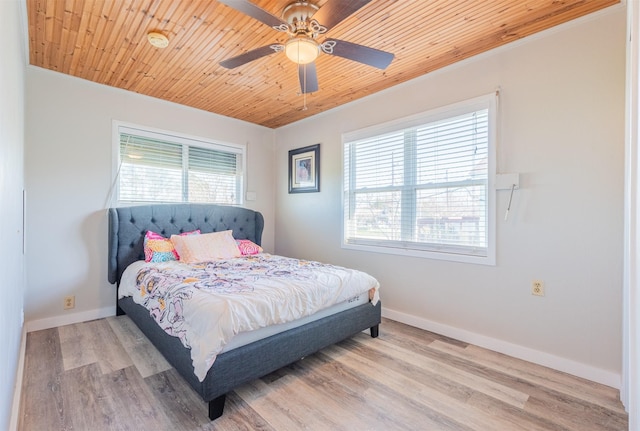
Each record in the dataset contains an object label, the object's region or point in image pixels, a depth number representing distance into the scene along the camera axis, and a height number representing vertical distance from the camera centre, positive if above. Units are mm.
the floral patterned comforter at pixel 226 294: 1707 -596
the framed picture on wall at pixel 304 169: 4090 +570
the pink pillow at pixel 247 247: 3734 -486
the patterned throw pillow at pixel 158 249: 3127 -425
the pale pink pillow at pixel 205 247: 3174 -420
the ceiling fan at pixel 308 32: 1615 +1073
